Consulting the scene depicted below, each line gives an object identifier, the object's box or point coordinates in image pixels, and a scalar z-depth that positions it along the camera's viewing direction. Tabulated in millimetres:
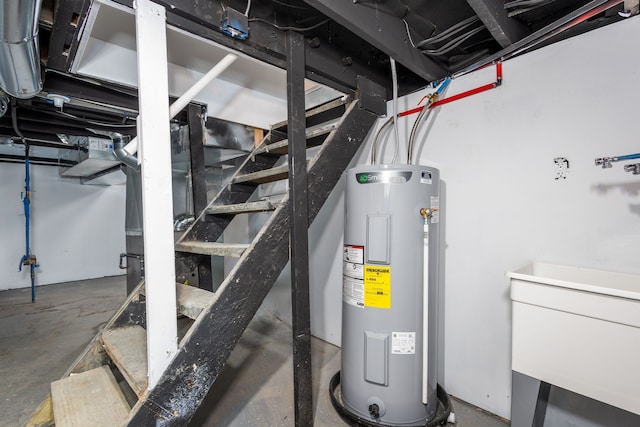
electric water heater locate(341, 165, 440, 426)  1349
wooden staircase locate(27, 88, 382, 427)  1012
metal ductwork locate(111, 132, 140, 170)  2584
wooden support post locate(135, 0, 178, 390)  950
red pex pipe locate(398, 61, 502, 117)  1431
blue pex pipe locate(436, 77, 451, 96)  1609
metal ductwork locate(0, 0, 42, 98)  904
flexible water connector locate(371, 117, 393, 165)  1698
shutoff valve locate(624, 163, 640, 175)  1015
